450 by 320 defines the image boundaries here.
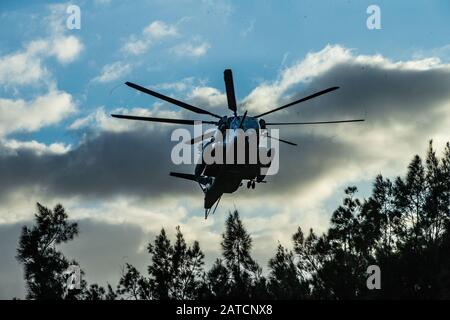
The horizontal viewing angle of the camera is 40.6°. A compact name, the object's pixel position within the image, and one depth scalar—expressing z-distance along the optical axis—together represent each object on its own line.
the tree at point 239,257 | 53.38
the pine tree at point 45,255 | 48.25
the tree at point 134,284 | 54.16
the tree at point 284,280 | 49.78
